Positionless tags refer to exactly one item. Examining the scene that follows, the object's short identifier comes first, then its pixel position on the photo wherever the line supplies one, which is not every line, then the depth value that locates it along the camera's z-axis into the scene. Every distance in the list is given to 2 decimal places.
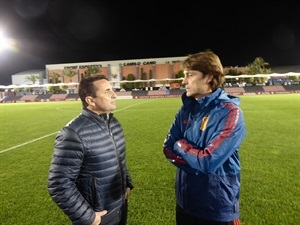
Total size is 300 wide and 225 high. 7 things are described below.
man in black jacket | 1.81
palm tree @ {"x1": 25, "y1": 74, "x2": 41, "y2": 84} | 67.74
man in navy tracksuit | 1.70
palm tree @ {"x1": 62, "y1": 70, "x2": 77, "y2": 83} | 65.74
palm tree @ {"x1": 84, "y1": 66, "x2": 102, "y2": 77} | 59.70
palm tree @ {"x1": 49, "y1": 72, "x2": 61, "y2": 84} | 66.13
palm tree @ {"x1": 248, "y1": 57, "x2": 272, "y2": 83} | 58.69
